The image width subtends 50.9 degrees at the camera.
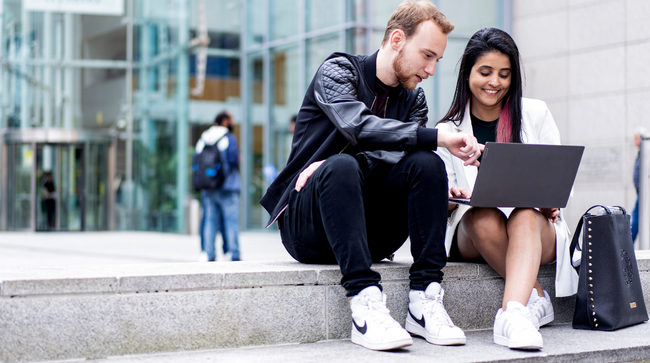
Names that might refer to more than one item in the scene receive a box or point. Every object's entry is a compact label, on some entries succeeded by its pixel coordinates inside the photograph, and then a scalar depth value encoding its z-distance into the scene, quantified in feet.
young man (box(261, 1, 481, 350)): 7.78
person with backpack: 23.20
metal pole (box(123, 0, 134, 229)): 55.52
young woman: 8.86
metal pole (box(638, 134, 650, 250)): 18.84
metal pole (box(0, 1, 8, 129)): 54.90
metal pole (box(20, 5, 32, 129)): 55.01
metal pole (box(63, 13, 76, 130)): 55.83
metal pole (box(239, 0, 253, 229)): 45.52
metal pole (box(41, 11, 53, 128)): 55.01
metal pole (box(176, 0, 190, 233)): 50.78
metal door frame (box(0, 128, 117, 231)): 52.42
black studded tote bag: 9.57
